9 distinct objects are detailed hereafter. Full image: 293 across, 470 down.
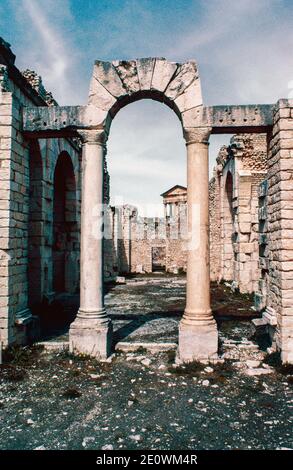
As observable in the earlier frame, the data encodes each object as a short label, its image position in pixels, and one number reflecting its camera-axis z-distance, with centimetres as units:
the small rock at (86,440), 316
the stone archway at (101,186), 543
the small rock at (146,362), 514
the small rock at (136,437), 322
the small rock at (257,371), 480
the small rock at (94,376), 474
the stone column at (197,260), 525
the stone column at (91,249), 549
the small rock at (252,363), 506
